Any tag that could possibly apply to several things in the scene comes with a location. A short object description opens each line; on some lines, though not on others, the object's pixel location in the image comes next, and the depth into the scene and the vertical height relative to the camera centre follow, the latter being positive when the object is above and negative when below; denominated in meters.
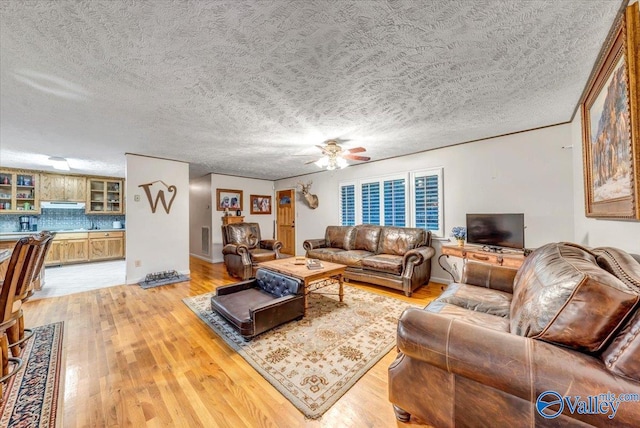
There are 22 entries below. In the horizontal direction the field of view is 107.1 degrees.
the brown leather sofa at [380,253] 3.65 -0.71
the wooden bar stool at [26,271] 1.51 -0.39
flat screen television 3.16 -0.22
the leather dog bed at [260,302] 2.32 -0.98
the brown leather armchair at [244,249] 4.48 -0.67
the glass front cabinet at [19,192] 5.48 +0.62
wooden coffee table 2.90 -0.71
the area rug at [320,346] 1.72 -1.24
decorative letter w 4.49 +0.43
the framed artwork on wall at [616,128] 1.29 +0.59
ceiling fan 3.52 +0.92
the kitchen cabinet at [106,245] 6.21 -0.75
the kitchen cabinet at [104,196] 6.52 +0.61
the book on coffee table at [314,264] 3.20 -0.67
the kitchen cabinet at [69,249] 5.67 -0.77
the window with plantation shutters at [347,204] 5.59 +0.27
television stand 2.93 -0.54
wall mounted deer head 6.23 +0.53
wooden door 6.99 -0.09
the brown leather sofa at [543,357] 0.88 -0.62
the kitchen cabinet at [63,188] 5.88 +0.78
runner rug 1.46 -1.24
